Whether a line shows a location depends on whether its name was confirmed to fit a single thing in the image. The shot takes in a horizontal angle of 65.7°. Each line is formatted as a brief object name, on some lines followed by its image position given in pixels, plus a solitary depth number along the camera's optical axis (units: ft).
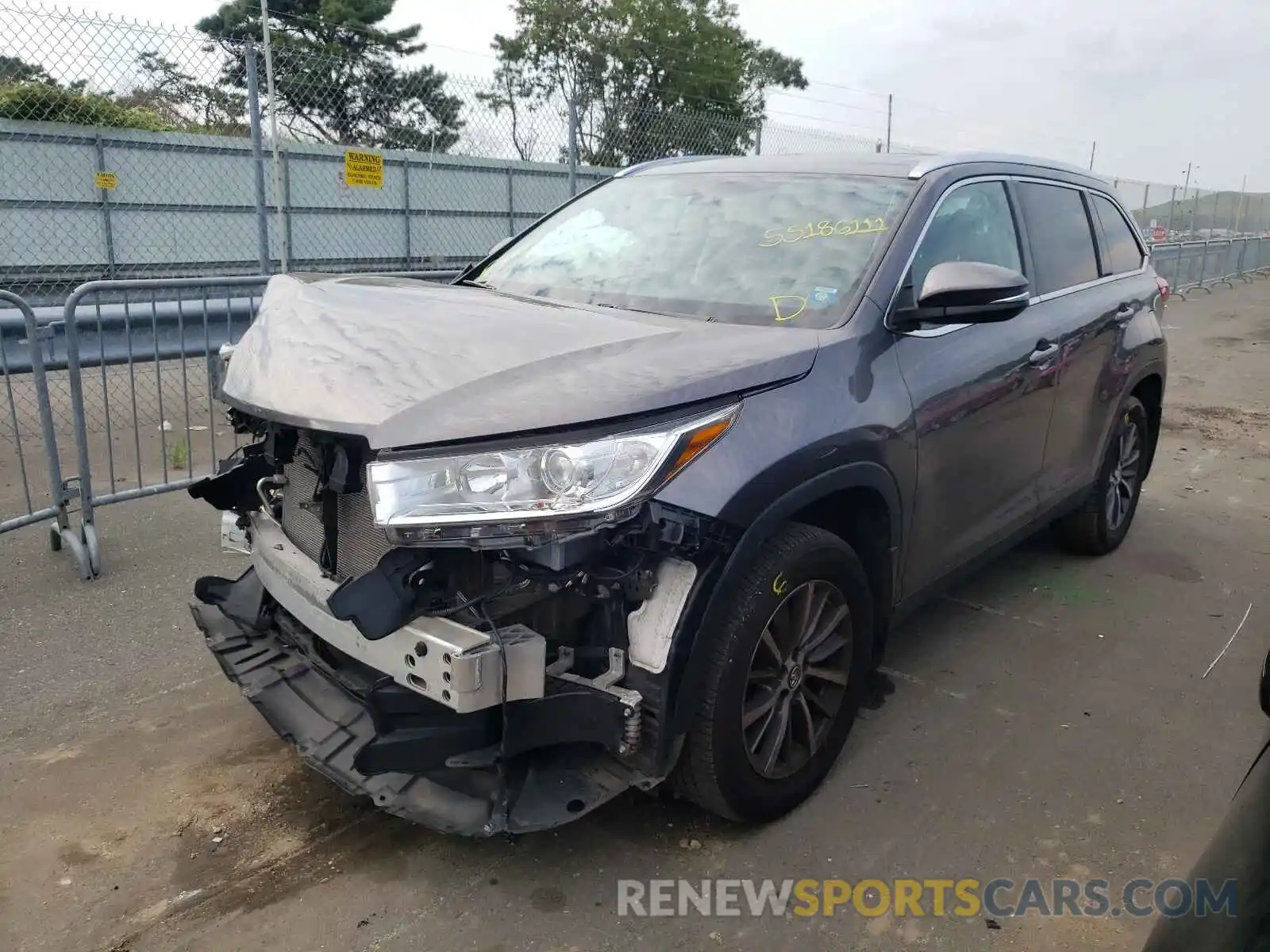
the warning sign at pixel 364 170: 25.62
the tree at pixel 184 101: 28.09
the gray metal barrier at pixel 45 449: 14.61
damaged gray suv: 7.31
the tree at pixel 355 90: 31.12
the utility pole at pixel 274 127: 24.39
